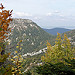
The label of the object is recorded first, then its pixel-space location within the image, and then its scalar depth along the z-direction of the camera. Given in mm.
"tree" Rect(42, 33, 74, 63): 20744
